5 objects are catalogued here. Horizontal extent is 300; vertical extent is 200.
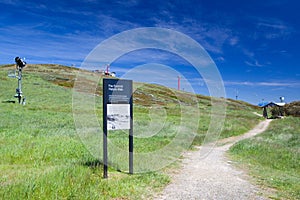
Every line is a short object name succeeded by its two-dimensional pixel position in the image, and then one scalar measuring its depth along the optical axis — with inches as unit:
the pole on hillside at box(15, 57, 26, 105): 1507.1
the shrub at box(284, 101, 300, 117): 2645.2
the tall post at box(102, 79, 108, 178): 310.6
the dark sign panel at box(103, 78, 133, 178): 314.7
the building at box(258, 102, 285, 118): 2618.6
